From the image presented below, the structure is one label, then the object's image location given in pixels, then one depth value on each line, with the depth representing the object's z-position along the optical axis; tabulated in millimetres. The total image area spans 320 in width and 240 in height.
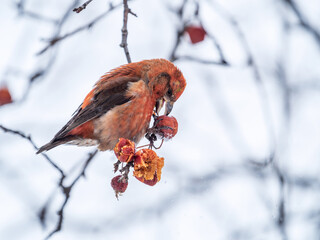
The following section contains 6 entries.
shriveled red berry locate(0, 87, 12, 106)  6152
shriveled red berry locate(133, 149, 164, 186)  4826
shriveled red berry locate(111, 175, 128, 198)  4906
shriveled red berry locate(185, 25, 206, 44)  6852
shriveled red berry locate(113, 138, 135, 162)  4805
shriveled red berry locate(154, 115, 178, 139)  5545
